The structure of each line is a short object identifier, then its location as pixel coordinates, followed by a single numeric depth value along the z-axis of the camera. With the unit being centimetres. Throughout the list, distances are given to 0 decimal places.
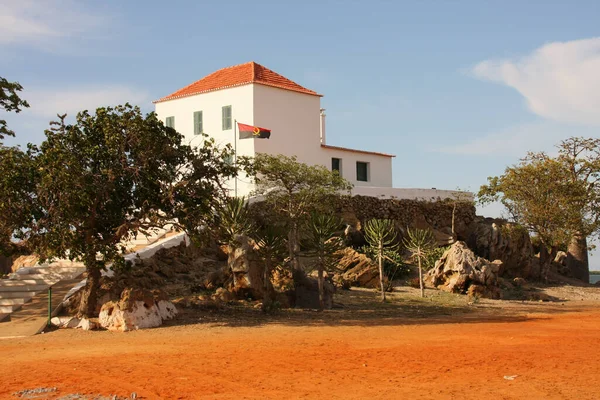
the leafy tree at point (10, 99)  2173
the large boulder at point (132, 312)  1716
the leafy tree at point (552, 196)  3209
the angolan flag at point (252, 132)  3256
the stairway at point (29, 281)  1930
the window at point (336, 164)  3797
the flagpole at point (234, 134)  3421
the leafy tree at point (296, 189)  2520
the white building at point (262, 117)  3466
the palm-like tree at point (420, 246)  2511
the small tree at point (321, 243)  2072
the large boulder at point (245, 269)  2083
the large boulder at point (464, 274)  2606
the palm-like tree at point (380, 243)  2331
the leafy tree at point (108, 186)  1719
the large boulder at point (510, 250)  3291
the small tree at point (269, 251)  2014
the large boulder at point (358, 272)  2550
